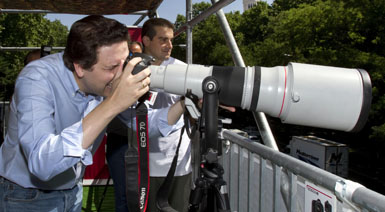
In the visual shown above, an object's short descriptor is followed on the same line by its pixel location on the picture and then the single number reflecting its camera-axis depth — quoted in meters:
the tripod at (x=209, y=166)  1.55
